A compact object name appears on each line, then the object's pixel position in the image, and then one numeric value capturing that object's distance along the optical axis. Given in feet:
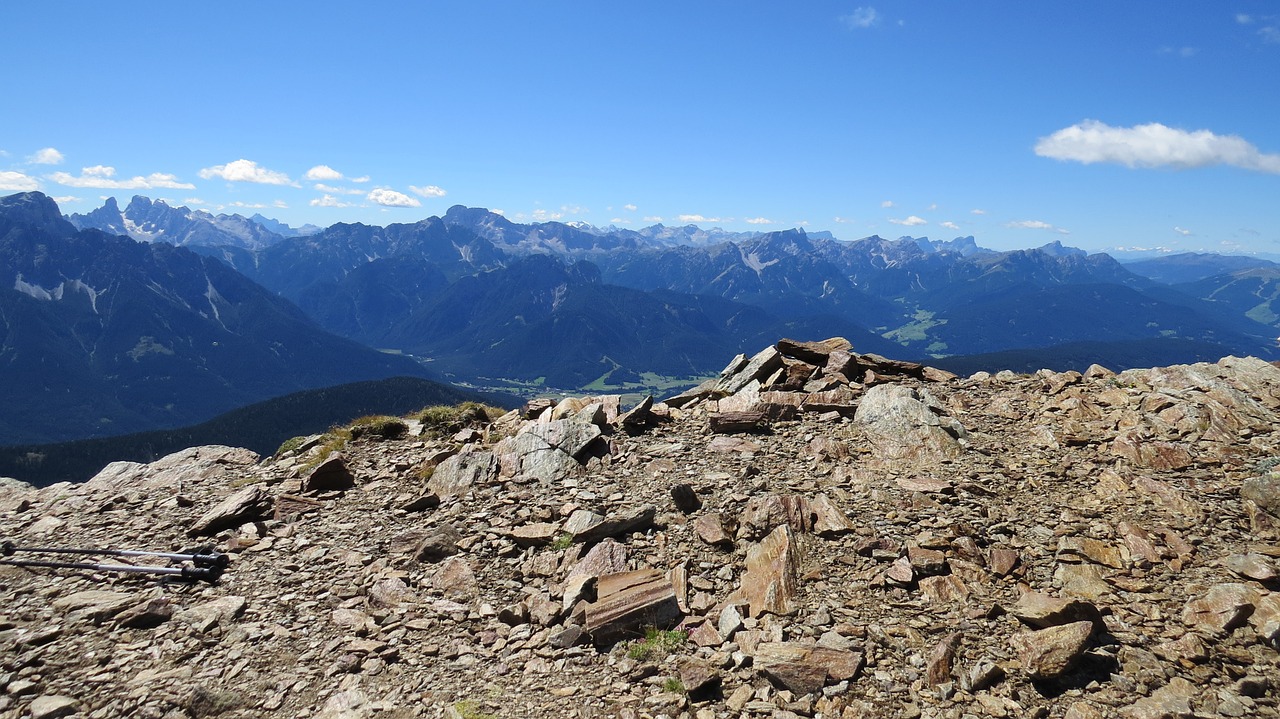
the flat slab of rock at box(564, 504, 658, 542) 44.78
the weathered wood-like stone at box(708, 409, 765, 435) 63.36
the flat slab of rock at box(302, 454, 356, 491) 58.90
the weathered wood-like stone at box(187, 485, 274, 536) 51.52
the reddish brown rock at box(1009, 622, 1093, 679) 29.73
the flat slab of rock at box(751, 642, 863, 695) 30.50
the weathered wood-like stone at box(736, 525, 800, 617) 36.35
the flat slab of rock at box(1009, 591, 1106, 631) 32.65
